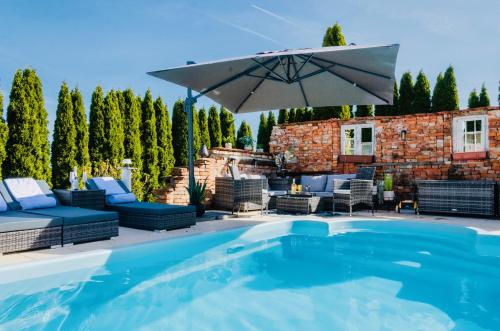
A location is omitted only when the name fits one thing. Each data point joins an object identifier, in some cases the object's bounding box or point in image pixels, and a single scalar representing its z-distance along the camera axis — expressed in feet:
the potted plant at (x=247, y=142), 40.10
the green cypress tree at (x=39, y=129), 29.59
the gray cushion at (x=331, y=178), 31.04
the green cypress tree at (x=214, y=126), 53.26
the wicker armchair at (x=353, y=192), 26.63
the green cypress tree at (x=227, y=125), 55.42
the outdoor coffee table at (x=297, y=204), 26.81
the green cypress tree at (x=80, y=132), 33.50
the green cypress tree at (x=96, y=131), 35.29
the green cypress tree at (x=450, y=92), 50.67
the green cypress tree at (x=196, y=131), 46.50
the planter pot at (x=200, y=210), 23.48
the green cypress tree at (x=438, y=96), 51.44
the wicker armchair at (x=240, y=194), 25.25
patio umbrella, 17.75
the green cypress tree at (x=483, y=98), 54.24
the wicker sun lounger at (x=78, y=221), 14.70
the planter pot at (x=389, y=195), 30.32
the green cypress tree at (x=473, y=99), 55.98
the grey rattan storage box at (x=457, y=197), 25.09
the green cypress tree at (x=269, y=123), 59.47
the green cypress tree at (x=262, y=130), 59.67
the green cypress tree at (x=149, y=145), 39.37
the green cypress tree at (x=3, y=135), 27.20
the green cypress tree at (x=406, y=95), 52.29
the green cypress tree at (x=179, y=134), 44.96
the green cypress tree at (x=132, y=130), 37.81
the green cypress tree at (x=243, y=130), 59.52
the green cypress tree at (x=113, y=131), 35.63
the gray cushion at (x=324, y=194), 29.01
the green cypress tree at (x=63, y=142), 31.99
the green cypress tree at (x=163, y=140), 41.68
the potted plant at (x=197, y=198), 22.97
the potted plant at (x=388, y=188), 30.32
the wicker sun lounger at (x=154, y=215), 18.06
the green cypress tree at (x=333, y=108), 46.88
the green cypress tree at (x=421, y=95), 51.62
